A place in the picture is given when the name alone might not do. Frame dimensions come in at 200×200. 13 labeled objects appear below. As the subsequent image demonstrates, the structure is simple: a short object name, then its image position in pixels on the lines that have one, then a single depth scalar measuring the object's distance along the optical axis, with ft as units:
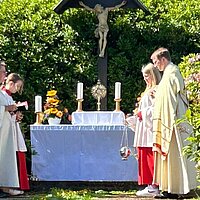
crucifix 41.68
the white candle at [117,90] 38.05
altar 36.66
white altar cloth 37.42
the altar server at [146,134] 32.91
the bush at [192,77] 35.26
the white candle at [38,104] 36.88
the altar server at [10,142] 33.15
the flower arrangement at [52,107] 37.30
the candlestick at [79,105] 38.10
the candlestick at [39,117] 37.33
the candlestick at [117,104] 38.08
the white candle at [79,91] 38.14
